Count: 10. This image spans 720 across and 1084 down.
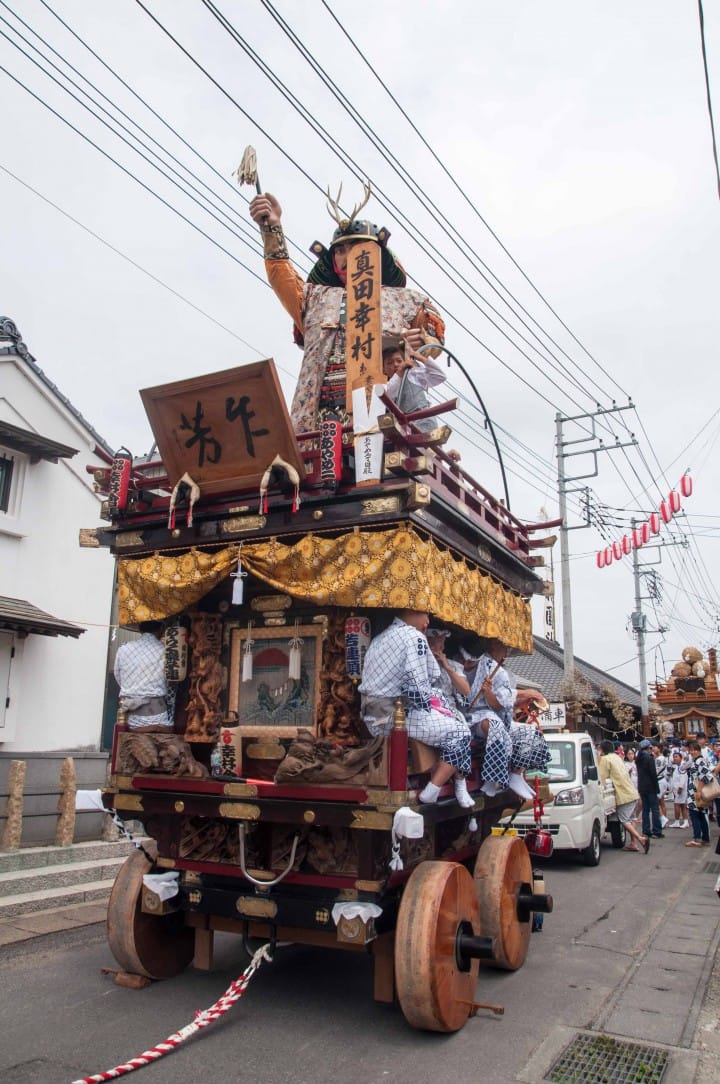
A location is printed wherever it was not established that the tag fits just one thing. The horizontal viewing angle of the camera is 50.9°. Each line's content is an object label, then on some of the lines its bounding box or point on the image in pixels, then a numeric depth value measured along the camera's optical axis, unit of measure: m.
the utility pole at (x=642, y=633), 29.42
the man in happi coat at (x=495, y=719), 6.01
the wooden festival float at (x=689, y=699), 31.77
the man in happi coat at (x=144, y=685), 5.91
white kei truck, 11.34
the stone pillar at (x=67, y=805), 9.23
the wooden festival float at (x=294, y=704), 4.66
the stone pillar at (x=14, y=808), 8.45
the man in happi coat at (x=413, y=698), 4.88
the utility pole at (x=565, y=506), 21.22
